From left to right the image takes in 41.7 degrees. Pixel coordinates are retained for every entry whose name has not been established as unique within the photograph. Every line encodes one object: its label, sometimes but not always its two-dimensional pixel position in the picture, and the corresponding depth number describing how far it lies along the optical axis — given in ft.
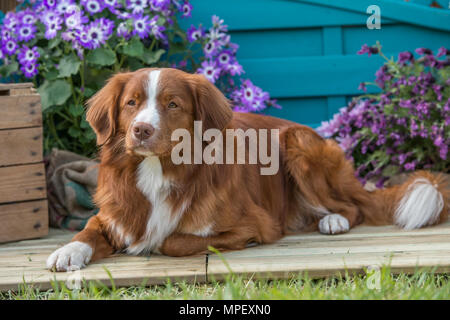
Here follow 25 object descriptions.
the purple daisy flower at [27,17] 14.21
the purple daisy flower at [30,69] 13.76
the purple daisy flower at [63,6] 13.98
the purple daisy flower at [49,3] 14.15
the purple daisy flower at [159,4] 14.29
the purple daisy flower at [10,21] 14.15
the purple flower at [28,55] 13.75
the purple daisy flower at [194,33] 15.11
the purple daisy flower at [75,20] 13.55
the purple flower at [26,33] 14.05
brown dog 9.32
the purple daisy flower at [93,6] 14.07
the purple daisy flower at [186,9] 15.02
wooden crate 11.57
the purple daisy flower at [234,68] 14.99
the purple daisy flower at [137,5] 14.29
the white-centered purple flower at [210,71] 14.70
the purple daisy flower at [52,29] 13.60
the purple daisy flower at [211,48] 14.99
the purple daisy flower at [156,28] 14.05
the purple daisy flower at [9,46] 14.05
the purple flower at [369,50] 14.46
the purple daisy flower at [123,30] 13.94
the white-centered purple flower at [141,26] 13.93
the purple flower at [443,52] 14.10
